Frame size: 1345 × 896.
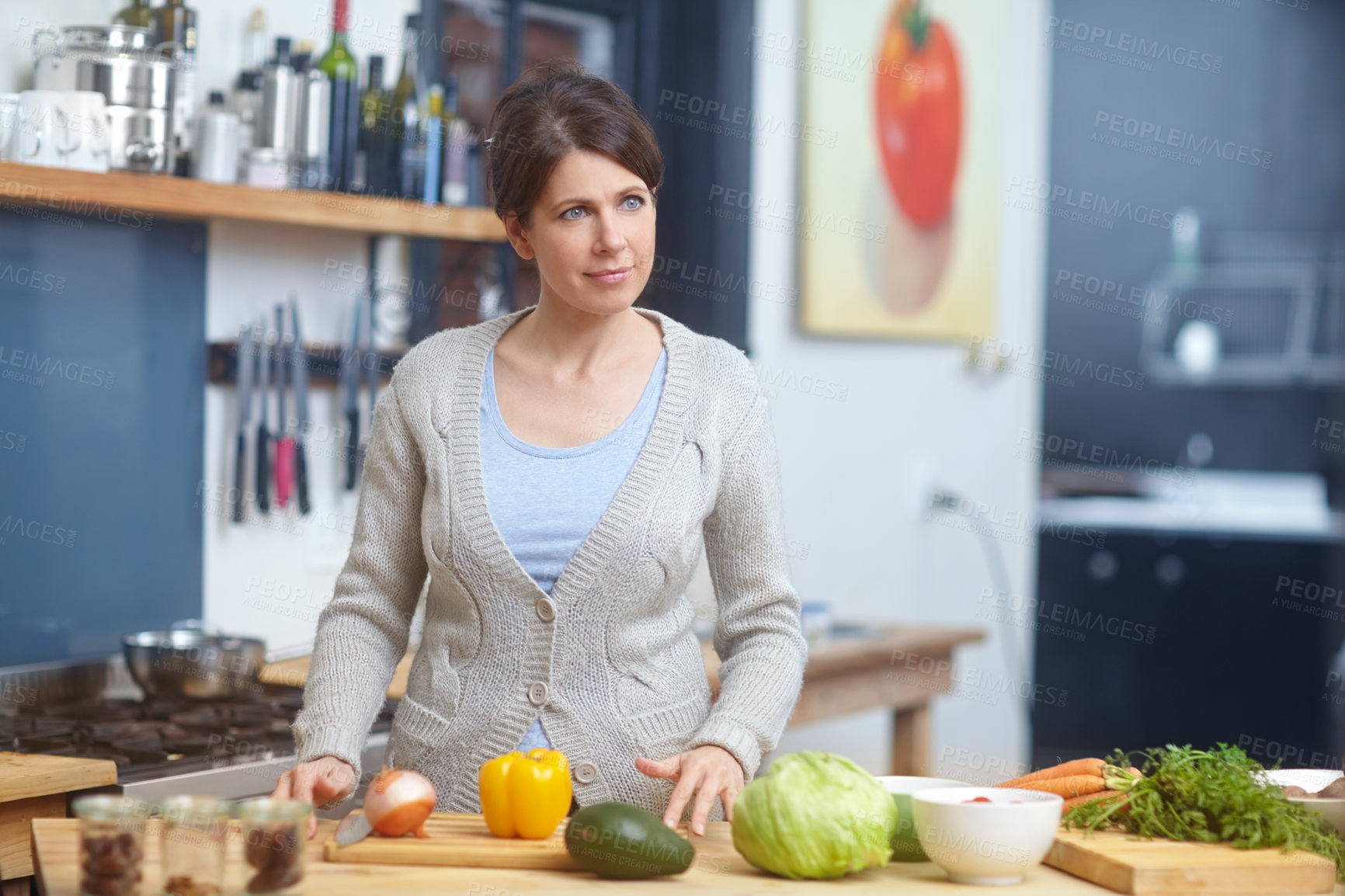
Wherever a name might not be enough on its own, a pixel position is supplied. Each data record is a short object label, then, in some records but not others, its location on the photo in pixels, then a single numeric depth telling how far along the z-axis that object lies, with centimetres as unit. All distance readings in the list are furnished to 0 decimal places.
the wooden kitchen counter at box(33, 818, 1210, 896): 242
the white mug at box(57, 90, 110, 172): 363
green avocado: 244
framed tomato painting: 603
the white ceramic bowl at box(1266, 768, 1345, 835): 267
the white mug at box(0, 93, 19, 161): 356
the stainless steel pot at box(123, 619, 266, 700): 371
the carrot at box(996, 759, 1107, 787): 268
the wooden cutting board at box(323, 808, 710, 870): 251
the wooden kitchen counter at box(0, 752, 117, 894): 305
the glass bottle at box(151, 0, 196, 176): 381
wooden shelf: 358
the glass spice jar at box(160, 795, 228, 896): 225
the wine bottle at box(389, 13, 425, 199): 427
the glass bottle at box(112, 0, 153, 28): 382
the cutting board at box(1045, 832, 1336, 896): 244
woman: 276
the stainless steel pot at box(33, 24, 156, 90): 367
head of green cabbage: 244
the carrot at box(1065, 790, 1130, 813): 261
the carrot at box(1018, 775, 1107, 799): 265
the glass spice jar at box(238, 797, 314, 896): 227
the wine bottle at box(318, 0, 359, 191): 410
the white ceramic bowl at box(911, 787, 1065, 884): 243
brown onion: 253
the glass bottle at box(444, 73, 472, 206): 439
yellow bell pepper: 256
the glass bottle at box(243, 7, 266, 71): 408
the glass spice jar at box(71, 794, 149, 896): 227
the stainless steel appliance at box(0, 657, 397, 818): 325
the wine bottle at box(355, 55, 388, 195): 422
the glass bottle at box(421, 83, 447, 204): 433
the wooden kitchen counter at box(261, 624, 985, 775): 459
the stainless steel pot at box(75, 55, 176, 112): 367
